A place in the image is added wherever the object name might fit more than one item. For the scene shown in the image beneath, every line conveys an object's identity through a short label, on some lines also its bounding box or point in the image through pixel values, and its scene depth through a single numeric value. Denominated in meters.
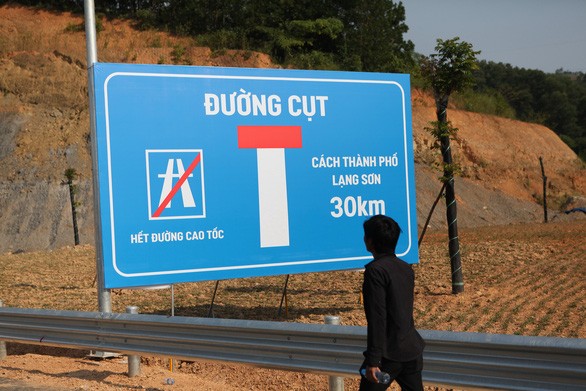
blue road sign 11.66
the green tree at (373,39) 55.91
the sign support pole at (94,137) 11.36
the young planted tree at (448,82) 16.06
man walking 5.59
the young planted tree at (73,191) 33.66
